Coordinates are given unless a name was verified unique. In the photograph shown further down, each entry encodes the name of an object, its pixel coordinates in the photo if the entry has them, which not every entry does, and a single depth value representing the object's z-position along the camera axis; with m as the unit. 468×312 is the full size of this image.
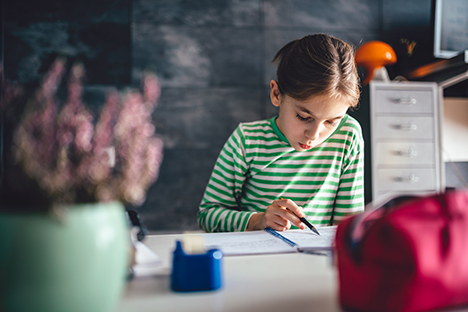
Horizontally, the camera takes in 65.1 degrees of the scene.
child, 0.93
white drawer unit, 1.99
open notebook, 0.61
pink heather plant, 0.28
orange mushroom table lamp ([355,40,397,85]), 2.09
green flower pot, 0.28
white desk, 0.37
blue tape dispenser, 0.41
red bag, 0.32
